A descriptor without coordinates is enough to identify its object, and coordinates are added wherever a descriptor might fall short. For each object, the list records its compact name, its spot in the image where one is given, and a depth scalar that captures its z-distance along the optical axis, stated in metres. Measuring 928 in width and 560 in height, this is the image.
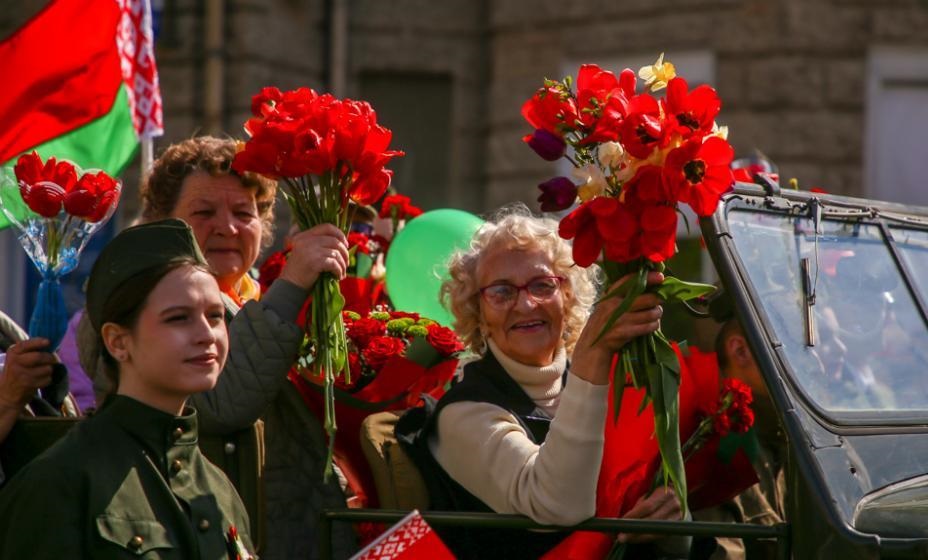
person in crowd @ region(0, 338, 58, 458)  6.48
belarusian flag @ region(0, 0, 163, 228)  10.29
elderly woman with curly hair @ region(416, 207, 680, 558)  6.01
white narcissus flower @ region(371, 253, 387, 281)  10.85
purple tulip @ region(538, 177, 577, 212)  5.82
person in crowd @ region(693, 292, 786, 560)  7.18
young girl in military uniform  5.15
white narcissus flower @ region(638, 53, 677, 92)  5.93
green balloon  9.76
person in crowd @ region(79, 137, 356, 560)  6.64
